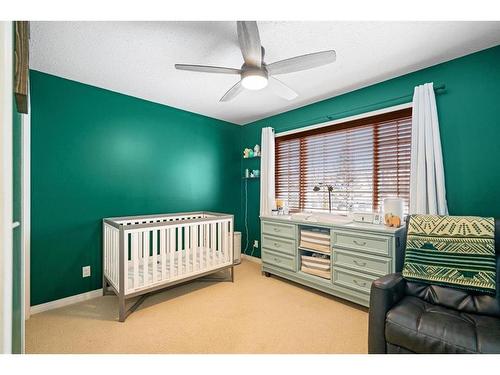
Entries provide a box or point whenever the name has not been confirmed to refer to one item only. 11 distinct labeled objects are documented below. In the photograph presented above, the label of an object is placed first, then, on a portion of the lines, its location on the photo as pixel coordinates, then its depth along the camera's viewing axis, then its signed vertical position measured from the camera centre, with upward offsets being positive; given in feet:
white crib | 6.88 -2.34
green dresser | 6.67 -2.29
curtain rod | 7.34 +3.05
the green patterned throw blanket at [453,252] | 4.83 -1.46
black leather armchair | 3.76 -2.47
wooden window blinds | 7.88 +1.03
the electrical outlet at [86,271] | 8.00 -2.95
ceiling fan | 4.51 +2.86
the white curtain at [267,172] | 11.18 +0.82
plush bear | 6.88 -1.01
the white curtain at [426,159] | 6.56 +0.88
